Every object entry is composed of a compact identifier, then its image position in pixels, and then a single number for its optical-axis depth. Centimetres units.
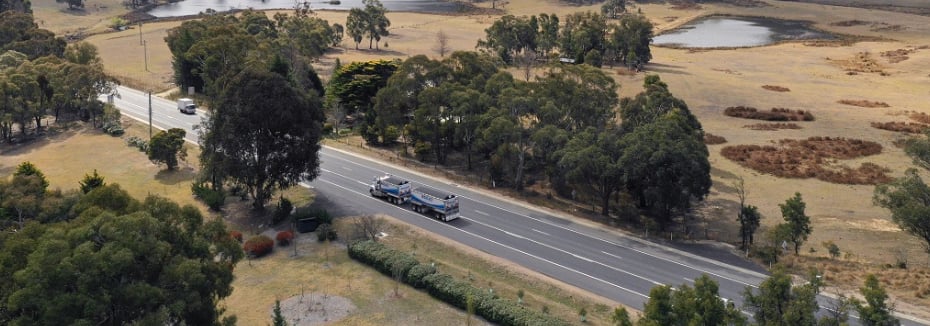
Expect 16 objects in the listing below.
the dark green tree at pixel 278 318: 3005
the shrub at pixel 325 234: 4688
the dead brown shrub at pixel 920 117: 8222
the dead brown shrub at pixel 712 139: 7469
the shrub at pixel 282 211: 5072
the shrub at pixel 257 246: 4447
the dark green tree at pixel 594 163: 4975
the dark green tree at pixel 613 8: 19049
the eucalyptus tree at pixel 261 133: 4966
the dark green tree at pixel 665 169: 4772
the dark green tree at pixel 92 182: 5077
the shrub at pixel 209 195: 5291
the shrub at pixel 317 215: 4934
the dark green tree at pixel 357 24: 14088
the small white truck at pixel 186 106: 8494
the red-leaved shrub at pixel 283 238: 4641
